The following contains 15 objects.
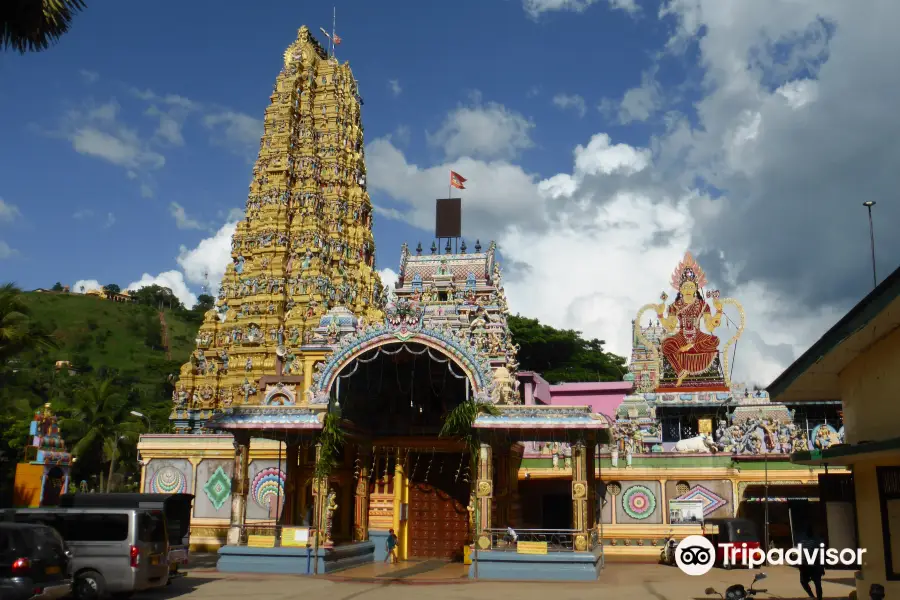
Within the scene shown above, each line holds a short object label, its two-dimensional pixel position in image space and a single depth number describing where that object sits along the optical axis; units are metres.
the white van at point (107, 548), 14.73
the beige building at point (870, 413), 9.23
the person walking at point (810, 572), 13.98
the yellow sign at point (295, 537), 20.71
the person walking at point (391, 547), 24.09
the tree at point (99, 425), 45.00
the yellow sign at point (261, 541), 20.92
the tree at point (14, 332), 22.33
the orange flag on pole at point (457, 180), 41.44
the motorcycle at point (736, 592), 12.37
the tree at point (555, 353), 68.81
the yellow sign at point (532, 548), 19.77
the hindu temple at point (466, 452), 20.77
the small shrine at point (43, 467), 27.64
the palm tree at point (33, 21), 12.11
